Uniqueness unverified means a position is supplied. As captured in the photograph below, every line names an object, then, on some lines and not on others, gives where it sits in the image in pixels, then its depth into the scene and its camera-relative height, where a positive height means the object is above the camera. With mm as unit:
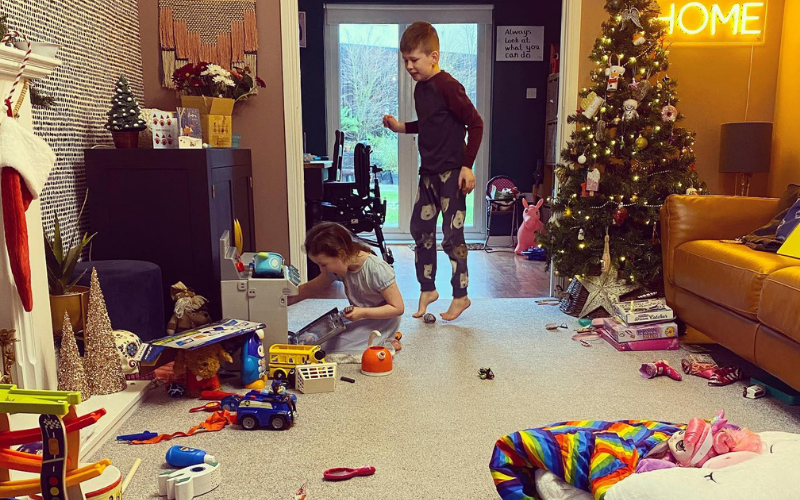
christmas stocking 1728 -145
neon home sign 3732 +646
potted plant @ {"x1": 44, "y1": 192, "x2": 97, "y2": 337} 2291 -569
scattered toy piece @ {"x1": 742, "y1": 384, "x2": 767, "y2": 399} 2344 -953
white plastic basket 2387 -921
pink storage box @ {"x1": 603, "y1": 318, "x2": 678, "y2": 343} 2912 -913
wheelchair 5168 -587
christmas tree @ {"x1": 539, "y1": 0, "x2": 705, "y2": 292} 3363 -113
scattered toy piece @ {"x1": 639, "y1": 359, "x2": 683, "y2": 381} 2532 -949
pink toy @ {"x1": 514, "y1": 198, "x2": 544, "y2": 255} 5766 -864
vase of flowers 3227 +189
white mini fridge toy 2576 -675
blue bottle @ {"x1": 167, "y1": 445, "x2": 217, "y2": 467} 1783 -908
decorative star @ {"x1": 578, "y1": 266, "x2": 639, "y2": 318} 3373 -839
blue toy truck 2057 -903
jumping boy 3178 -118
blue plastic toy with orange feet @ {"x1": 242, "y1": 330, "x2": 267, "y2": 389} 2432 -881
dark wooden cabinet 2771 -348
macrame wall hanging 3664 +565
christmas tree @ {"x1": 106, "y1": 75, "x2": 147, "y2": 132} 2918 +81
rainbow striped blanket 1297 -678
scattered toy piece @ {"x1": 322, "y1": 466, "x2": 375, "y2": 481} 1736 -935
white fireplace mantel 1813 -517
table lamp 3518 -88
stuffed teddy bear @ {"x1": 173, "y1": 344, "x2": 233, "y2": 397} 2316 -850
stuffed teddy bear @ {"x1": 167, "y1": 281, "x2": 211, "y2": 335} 2684 -757
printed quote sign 6438 +885
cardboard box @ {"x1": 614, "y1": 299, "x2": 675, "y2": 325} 2953 -835
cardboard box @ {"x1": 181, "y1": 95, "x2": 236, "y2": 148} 3219 +69
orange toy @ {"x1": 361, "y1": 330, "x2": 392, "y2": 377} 2574 -929
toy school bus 2469 -882
